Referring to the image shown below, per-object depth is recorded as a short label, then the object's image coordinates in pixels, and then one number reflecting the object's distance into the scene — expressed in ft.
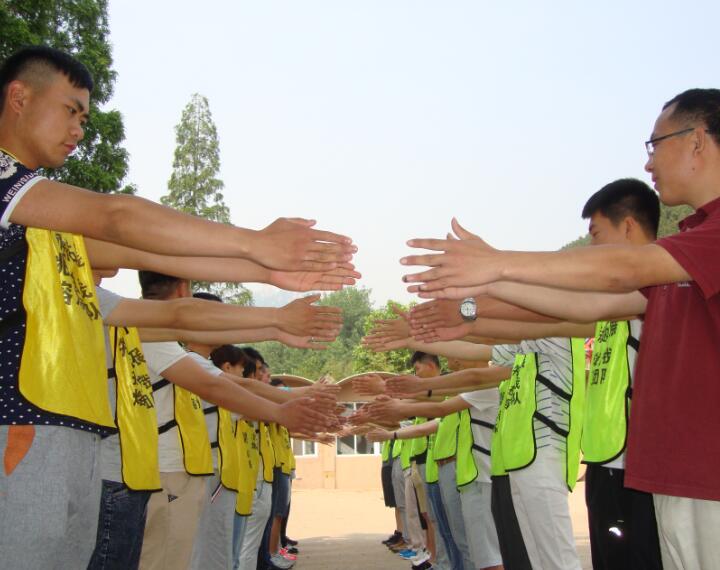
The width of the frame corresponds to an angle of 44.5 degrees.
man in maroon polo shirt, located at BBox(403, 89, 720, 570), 10.41
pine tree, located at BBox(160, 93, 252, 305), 117.19
